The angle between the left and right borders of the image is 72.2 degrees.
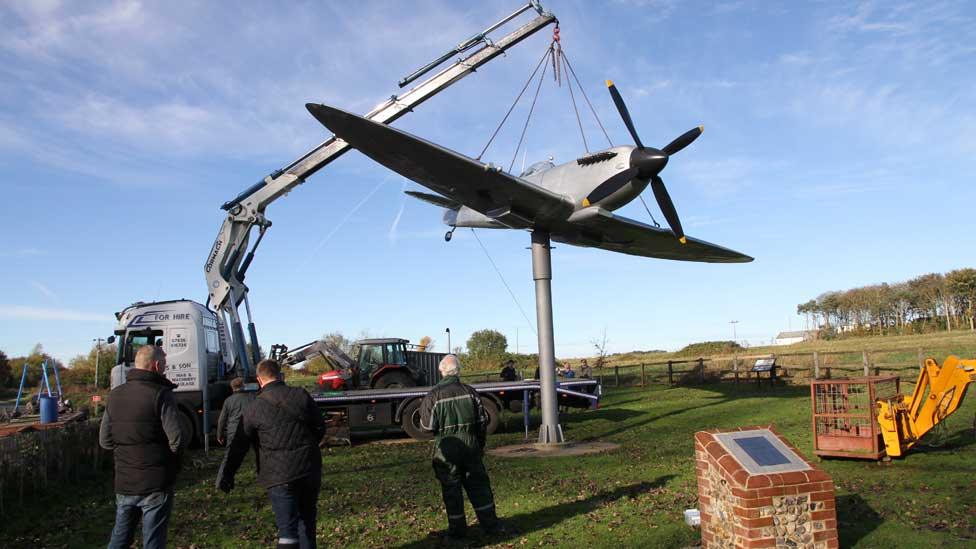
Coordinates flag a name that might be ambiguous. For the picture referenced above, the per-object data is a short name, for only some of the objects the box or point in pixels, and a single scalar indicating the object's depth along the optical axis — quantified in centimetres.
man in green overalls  680
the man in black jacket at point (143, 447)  503
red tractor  1961
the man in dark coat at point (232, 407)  965
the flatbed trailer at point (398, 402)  1600
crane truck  1509
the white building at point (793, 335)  9692
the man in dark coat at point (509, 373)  2262
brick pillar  502
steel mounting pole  1389
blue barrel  1973
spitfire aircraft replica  1192
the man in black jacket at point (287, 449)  534
